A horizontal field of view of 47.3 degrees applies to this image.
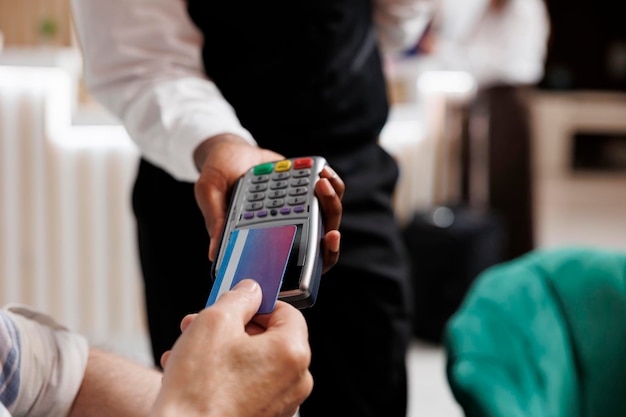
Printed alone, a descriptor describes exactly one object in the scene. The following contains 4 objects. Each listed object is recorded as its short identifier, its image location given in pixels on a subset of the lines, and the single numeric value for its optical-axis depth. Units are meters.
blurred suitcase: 2.46
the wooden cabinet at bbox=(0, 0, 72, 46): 2.23
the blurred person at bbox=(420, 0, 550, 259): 2.67
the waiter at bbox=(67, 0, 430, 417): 0.83
